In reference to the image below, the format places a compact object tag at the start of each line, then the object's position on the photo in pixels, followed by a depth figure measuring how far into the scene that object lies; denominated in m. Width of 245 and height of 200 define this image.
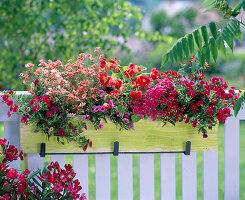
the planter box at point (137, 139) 3.81
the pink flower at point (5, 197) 3.65
